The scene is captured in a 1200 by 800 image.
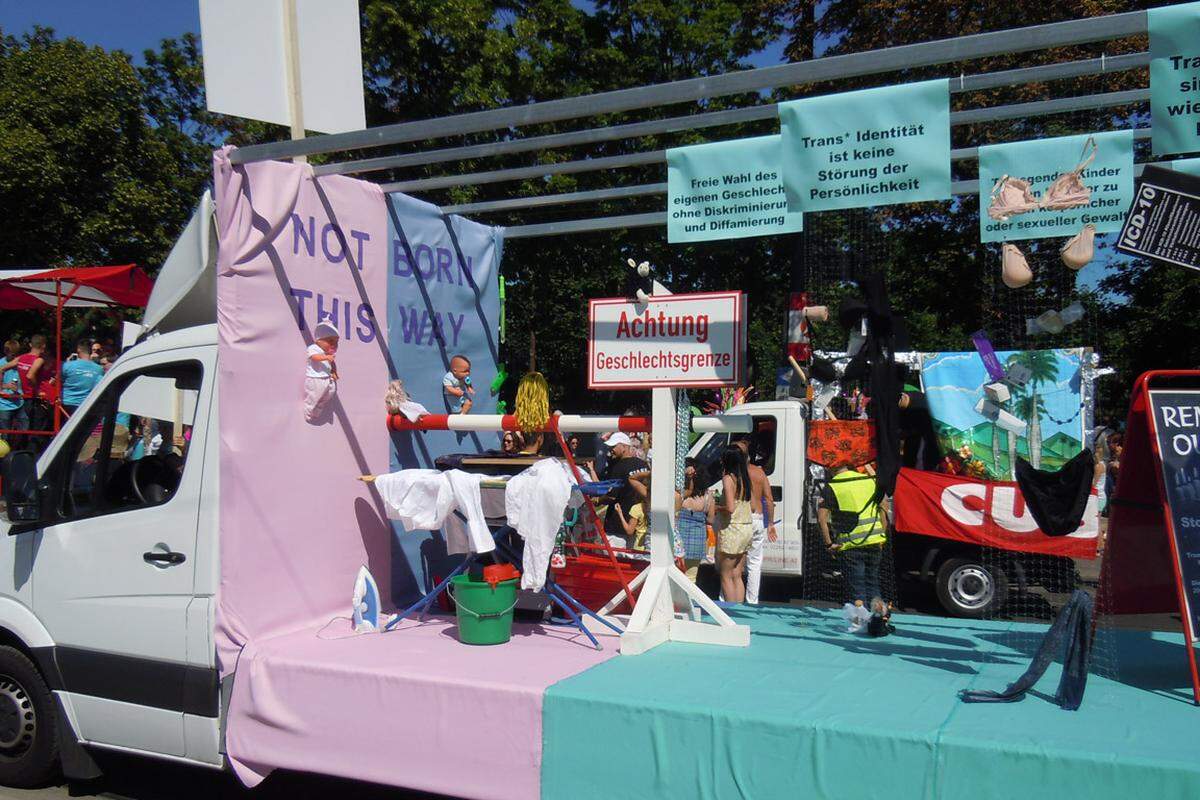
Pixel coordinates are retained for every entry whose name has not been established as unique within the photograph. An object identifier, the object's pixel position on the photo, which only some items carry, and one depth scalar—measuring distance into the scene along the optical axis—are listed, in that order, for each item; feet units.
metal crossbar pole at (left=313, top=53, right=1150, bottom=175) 12.12
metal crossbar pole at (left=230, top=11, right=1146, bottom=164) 11.47
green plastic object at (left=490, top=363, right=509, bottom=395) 21.99
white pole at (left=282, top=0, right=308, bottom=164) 16.98
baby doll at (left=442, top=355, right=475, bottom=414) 20.15
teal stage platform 9.80
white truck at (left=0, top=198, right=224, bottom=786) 14.62
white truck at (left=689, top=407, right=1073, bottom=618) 29.78
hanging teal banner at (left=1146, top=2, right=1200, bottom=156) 11.45
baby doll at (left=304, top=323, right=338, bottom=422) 16.19
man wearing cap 26.89
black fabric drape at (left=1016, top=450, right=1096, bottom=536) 14.33
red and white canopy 31.40
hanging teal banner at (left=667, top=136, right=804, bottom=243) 14.90
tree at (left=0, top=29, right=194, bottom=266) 69.36
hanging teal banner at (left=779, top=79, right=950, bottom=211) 13.19
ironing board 15.88
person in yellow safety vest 18.02
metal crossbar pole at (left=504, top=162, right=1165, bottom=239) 18.39
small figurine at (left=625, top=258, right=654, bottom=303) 16.42
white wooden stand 15.14
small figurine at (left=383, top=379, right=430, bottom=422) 18.15
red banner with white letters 28.60
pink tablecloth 12.38
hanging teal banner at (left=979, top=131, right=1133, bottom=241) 13.98
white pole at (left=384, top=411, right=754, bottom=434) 15.70
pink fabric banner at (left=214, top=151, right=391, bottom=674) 14.88
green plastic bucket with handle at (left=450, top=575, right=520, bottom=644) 15.14
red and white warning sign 15.84
